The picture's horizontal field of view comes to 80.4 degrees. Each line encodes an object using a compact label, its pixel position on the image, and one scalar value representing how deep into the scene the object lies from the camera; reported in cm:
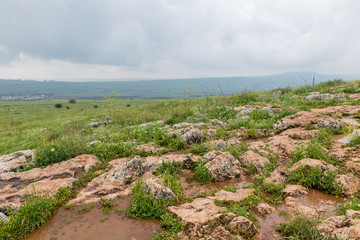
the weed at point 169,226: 395
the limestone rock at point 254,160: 634
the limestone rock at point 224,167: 601
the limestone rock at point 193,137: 842
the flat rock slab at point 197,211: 416
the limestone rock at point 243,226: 376
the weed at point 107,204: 491
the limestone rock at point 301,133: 804
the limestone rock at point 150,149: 793
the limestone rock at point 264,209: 440
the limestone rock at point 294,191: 495
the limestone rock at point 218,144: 757
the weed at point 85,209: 492
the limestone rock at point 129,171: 625
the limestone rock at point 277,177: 552
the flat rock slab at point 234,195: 480
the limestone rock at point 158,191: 498
